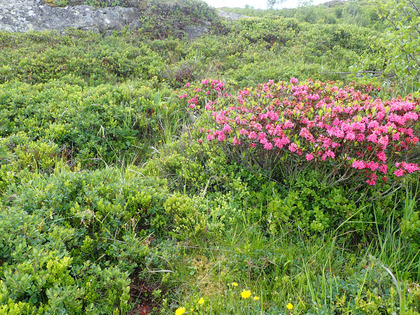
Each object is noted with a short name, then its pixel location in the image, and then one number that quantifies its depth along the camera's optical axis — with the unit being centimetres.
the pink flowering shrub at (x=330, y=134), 269
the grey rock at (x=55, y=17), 945
